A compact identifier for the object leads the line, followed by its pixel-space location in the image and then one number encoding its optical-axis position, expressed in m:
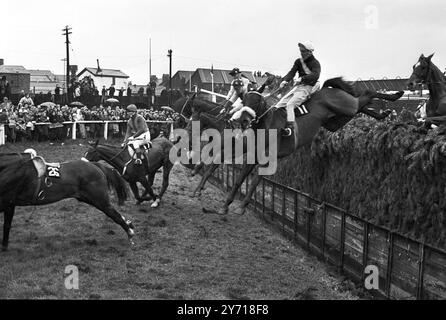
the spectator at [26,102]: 25.64
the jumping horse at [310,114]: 10.02
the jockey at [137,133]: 13.42
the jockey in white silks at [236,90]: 12.51
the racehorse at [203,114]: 13.09
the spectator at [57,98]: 32.11
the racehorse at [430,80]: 11.06
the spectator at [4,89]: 28.67
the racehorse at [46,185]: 9.04
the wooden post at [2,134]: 21.68
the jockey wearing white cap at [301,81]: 10.16
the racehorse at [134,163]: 13.02
